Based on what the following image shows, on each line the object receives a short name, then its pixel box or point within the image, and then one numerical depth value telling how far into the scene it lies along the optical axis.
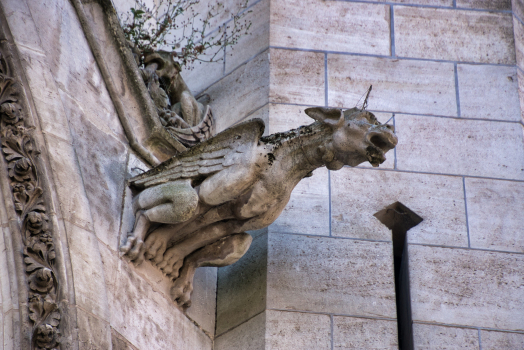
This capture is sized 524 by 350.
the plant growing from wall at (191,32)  12.87
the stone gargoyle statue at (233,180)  9.85
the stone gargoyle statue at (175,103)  12.09
